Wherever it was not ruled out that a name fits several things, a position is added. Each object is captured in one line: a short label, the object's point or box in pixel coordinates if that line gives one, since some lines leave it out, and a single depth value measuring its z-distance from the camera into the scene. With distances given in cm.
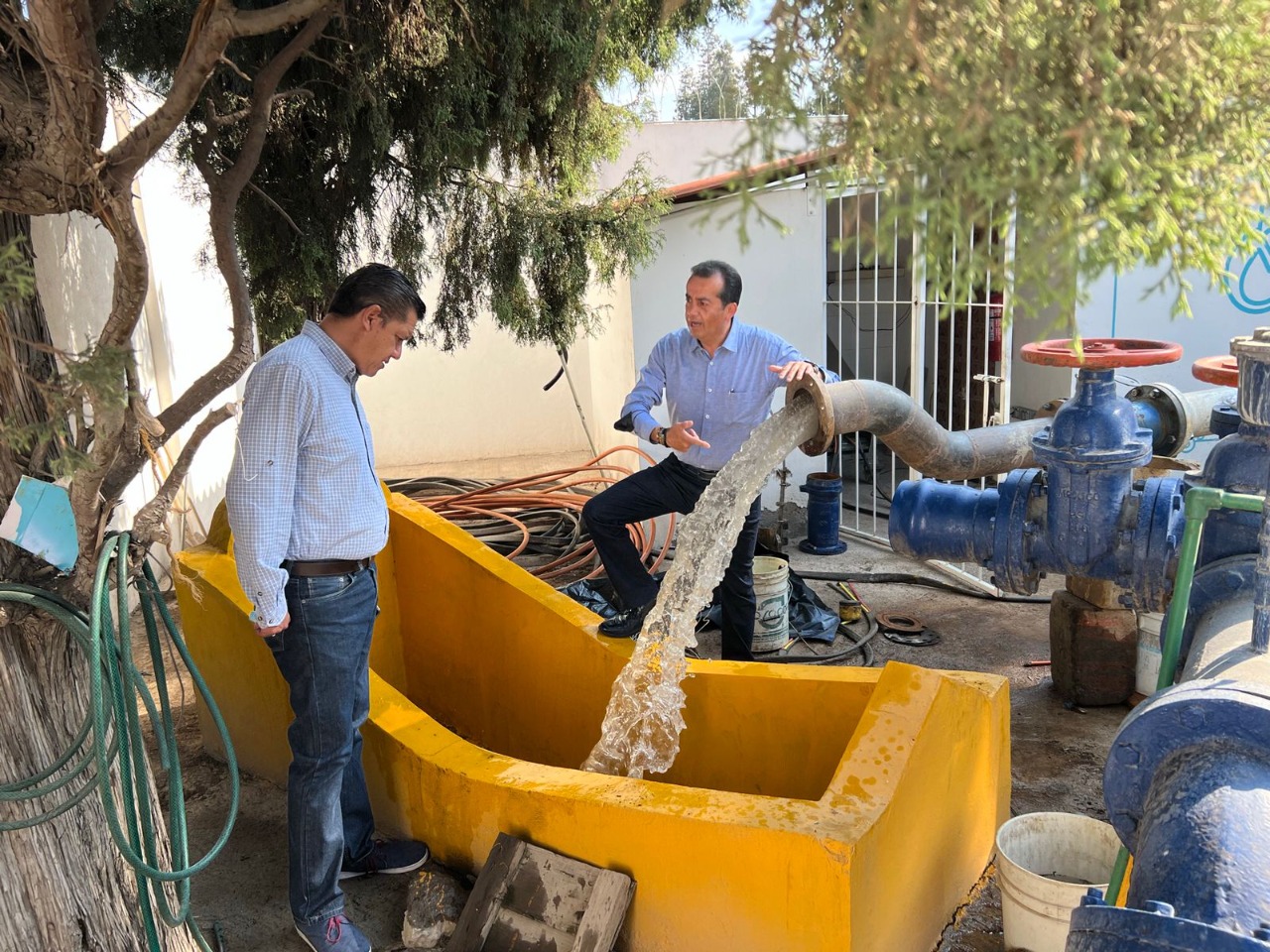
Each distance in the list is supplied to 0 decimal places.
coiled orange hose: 636
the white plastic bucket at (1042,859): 266
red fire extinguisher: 684
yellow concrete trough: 241
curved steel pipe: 287
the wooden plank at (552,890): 262
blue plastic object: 212
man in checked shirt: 254
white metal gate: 641
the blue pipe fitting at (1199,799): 110
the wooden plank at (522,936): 262
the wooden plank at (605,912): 253
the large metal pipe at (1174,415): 374
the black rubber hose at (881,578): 626
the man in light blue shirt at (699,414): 410
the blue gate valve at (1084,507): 271
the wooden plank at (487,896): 270
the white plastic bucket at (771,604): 509
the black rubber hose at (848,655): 507
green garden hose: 215
